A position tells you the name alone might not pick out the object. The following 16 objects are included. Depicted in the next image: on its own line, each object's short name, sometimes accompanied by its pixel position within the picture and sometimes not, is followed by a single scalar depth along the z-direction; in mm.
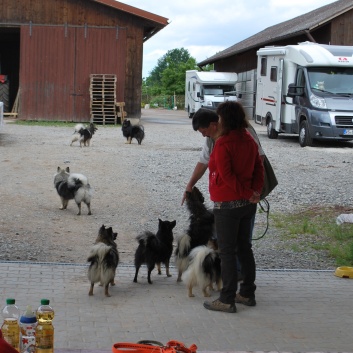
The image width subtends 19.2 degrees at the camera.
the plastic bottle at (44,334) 6650
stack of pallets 45304
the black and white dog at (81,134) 30548
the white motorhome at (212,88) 55318
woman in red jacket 9280
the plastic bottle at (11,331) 6534
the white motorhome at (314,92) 31740
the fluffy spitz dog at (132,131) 32578
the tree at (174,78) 93873
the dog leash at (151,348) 6363
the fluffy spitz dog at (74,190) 16454
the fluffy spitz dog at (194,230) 10615
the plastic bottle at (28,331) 6441
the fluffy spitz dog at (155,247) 10747
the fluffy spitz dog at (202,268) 9942
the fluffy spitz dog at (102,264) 9986
